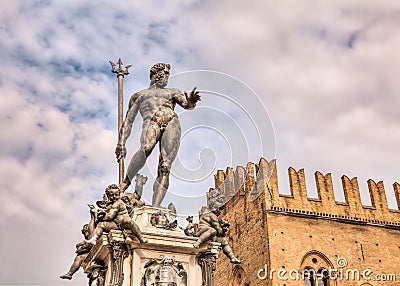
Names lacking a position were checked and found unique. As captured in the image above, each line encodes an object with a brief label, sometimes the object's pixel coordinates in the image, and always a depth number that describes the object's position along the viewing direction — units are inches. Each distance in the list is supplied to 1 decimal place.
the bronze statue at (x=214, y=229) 234.4
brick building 1035.2
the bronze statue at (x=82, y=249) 239.9
